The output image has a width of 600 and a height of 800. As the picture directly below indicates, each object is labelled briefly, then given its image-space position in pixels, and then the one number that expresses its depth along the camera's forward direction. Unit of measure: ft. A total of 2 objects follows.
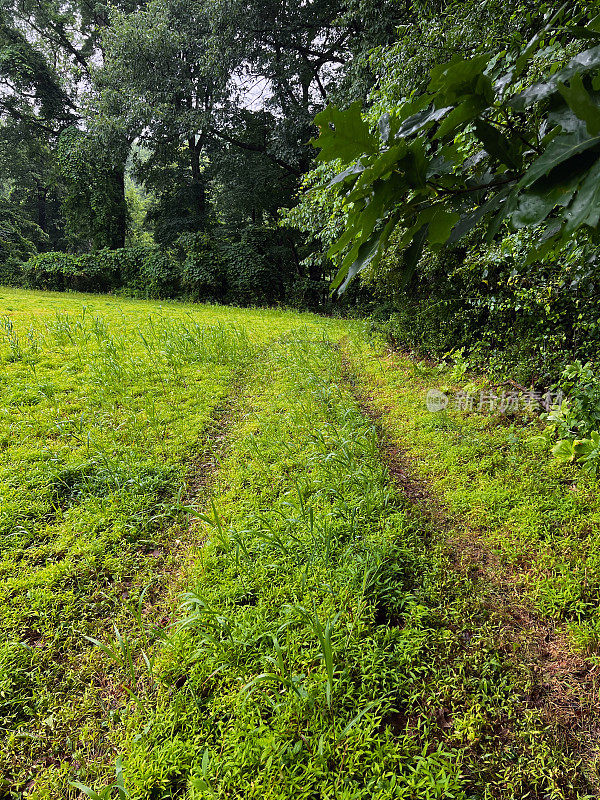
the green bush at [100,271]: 49.75
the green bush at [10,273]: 52.80
